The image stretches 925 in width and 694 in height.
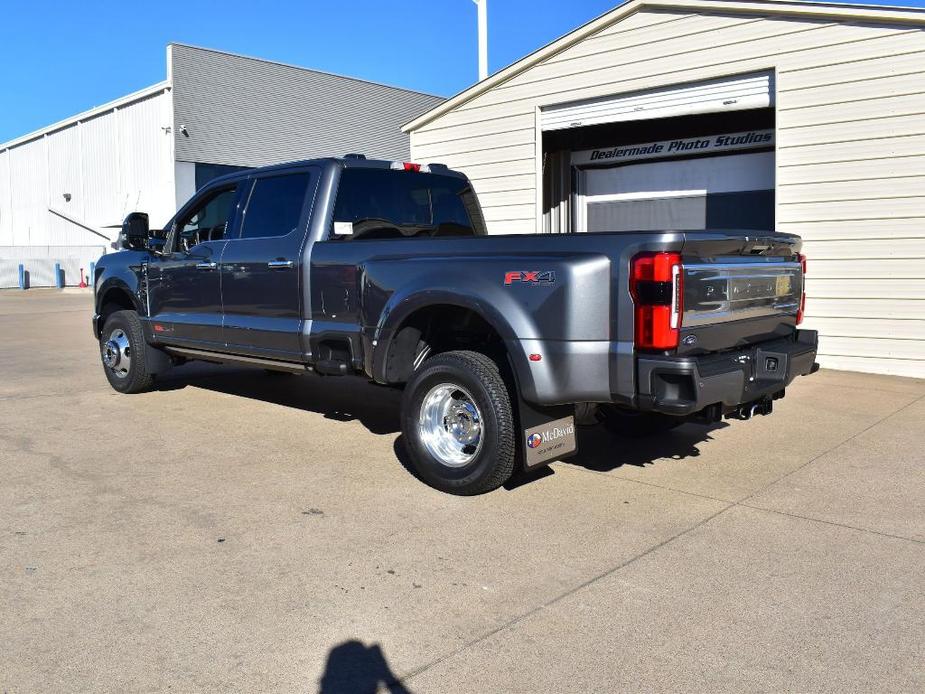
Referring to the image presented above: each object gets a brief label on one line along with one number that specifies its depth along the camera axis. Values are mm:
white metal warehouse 29406
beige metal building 9258
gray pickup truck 4316
